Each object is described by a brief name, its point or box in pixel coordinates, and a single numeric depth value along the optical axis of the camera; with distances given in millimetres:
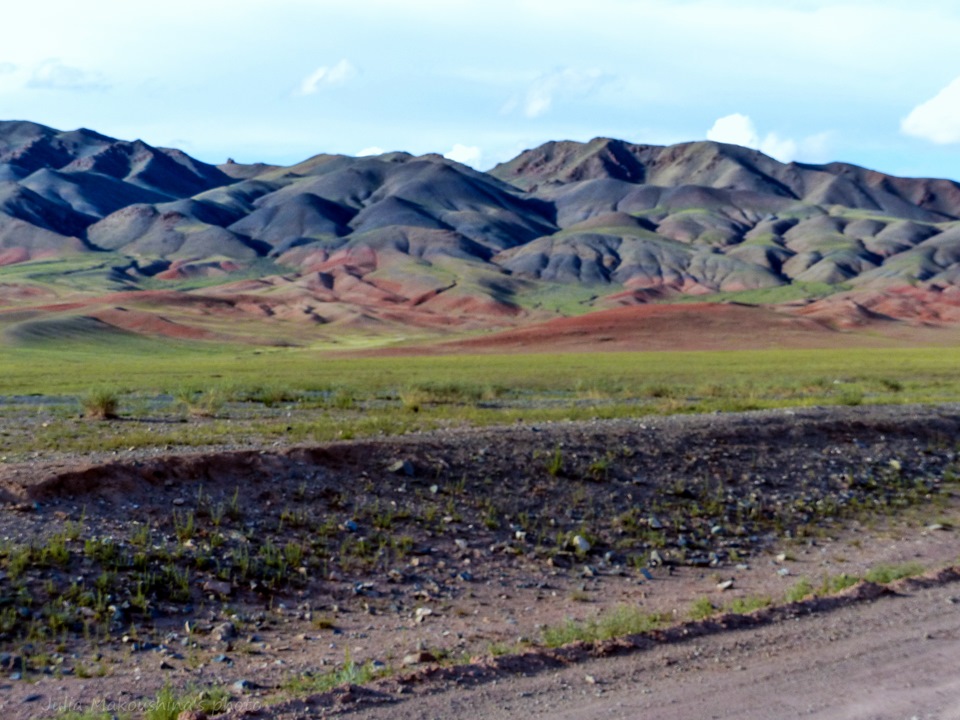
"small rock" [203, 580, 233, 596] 12328
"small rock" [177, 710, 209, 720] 8445
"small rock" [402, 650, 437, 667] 10453
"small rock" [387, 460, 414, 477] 16797
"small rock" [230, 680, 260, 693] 9781
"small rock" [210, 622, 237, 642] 11297
